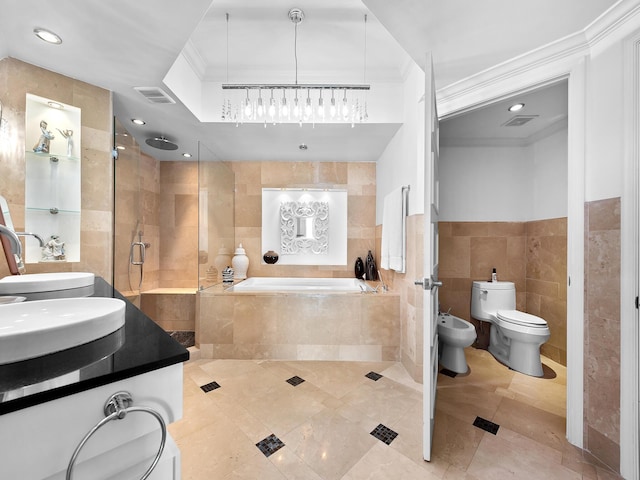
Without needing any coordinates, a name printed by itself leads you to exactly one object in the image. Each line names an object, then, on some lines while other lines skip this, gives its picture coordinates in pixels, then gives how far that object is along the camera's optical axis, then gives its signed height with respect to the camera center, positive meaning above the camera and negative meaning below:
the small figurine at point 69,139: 1.91 +0.74
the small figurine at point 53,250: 1.83 -0.09
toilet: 2.21 -0.76
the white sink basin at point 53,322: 0.52 -0.23
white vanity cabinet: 0.42 -0.37
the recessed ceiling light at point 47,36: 1.46 +1.18
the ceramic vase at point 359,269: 3.42 -0.38
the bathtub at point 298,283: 3.05 -0.55
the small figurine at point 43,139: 1.78 +0.69
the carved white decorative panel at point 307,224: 3.59 +0.23
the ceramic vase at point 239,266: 3.46 -0.36
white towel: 2.38 +0.09
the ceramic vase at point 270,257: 3.55 -0.24
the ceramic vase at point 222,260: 3.08 -0.26
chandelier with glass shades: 2.36 +1.28
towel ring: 0.46 -0.34
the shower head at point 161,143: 2.86 +1.10
